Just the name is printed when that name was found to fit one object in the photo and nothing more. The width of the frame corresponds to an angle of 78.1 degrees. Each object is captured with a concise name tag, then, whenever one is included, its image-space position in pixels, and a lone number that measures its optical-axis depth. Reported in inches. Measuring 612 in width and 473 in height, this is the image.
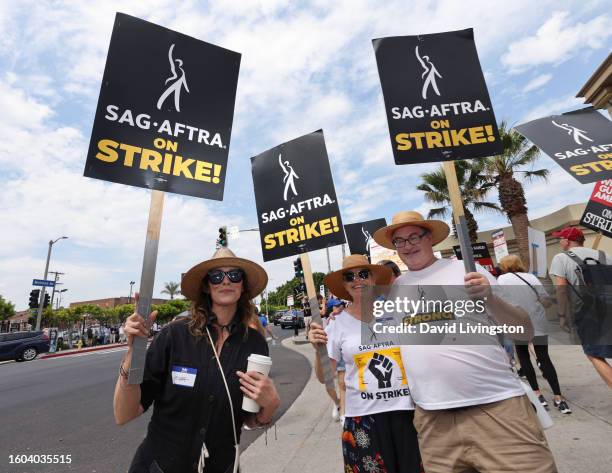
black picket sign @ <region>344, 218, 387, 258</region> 331.6
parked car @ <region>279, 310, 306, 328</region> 1532.7
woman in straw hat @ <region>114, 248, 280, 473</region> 72.7
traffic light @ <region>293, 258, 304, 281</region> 658.9
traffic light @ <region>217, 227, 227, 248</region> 619.8
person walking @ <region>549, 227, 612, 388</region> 127.6
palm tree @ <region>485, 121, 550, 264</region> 622.2
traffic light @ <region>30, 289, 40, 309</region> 964.6
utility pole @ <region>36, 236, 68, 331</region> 1000.2
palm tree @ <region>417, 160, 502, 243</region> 682.8
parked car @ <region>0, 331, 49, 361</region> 773.9
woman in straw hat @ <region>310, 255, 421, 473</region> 90.6
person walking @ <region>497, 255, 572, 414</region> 161.2
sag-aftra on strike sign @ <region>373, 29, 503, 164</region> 110.9
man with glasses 74.6
